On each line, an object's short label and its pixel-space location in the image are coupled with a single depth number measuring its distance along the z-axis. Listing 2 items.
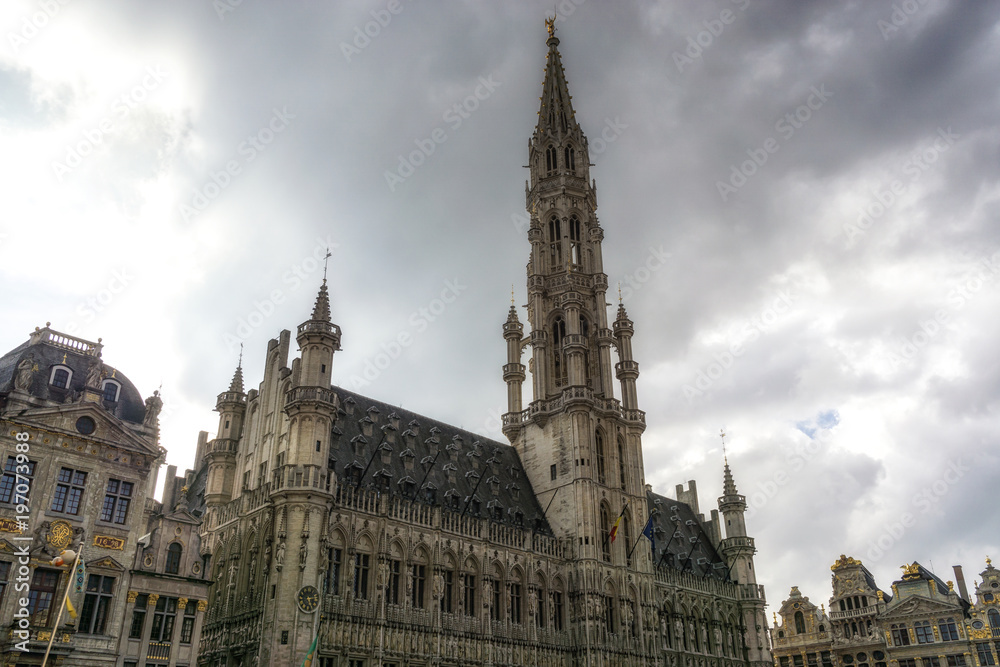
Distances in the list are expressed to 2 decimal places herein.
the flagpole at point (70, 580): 31.82
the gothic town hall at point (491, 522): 46.22
